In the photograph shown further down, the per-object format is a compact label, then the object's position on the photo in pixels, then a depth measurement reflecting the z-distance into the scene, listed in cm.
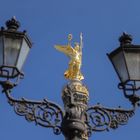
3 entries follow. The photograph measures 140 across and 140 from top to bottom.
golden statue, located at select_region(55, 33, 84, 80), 2184
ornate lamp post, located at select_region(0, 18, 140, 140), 1316
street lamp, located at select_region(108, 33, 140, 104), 1357
